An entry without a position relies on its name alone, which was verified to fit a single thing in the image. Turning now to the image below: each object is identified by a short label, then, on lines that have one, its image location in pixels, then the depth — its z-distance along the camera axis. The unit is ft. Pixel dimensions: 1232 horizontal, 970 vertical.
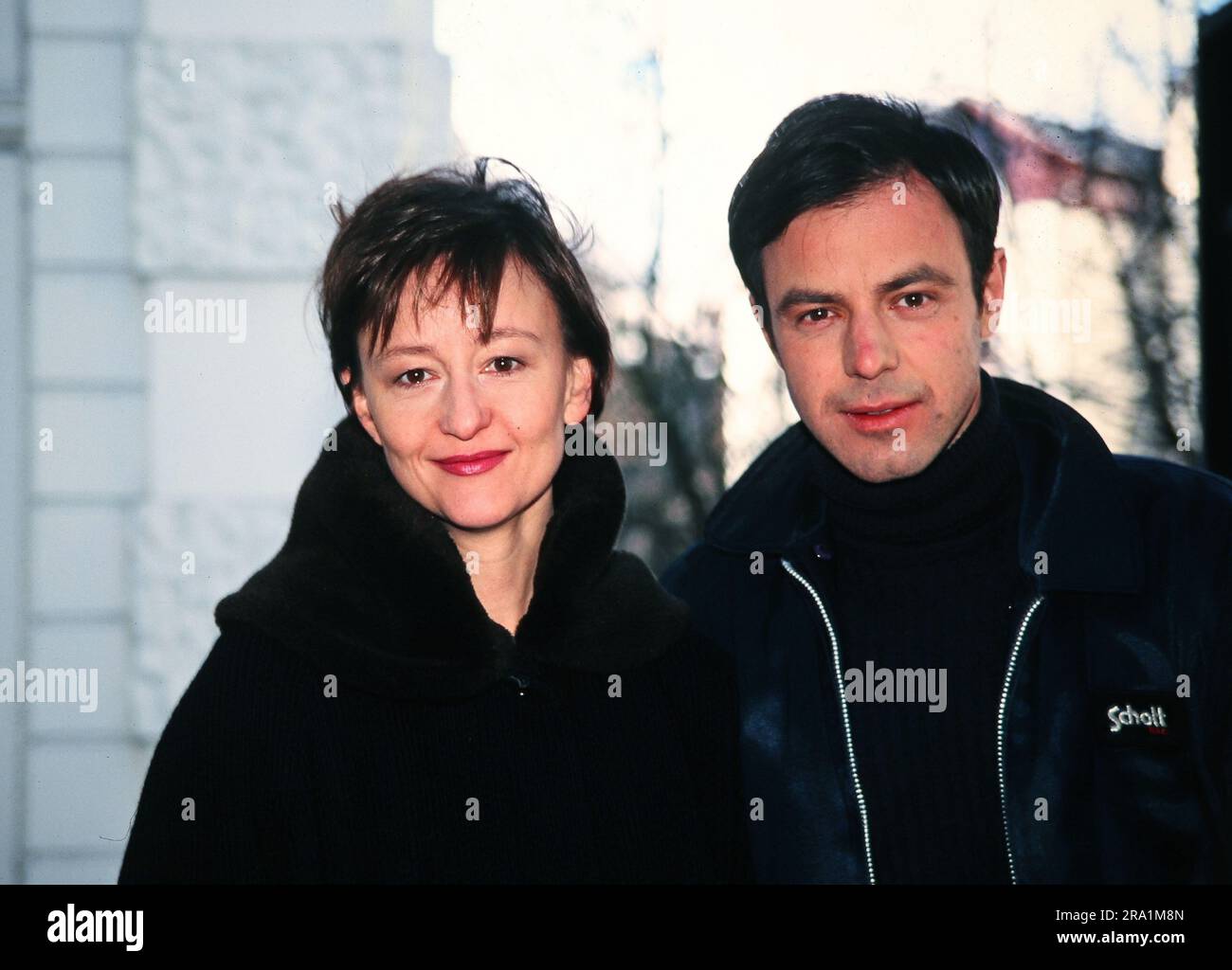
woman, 6.34
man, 7.00
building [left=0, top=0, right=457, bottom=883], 9.67
